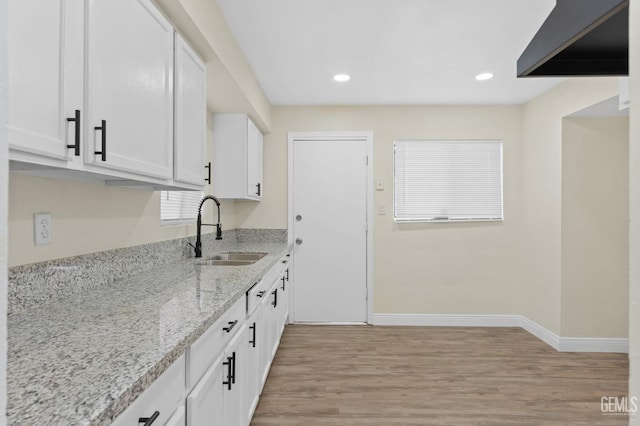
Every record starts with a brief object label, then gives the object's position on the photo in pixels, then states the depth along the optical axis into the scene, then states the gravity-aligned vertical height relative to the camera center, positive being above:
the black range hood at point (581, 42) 1.10 +0.59
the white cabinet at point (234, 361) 1.22 -0.63
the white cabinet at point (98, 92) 0.91 +0.38
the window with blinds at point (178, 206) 2.56 +0.06
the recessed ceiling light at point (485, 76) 3.37 +1.26
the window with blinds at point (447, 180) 4.32 +0.41
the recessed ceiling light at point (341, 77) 3.39 +1.25
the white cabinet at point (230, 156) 3.44 +0.53
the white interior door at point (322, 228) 4.35 -0.15
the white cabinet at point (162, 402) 0.81 -0.45
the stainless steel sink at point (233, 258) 2.89 -0.36
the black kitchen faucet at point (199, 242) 2.80 -0.20
